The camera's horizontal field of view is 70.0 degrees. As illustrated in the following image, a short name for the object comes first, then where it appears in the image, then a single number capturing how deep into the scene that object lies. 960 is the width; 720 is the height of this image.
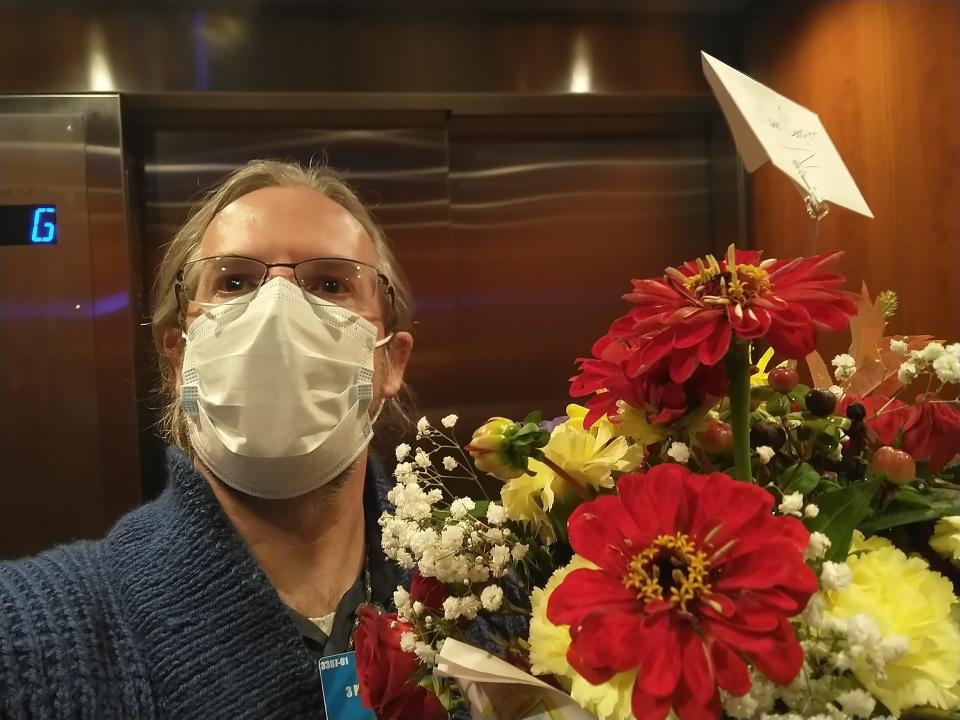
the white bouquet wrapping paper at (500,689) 0.35
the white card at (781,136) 0.39
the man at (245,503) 0.72
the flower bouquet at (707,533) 0.29
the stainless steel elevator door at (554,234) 1.97
